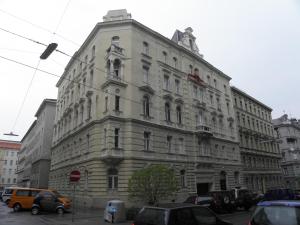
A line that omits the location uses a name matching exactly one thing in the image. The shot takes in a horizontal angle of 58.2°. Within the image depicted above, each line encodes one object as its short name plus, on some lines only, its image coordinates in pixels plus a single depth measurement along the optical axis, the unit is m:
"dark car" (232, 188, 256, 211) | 25.02
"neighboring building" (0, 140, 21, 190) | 108.88
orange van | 25.30
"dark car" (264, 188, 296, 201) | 24.14
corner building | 27.59
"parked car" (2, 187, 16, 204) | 35.02
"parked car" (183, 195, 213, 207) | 21.08
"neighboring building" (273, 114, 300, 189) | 71.31
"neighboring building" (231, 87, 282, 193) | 49.19
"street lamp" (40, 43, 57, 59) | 12.26
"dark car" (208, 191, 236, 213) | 21.41
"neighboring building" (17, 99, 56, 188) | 54.88
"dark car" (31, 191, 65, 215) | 23.00
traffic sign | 17.05
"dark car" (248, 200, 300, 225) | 6.86
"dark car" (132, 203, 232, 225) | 8.28
